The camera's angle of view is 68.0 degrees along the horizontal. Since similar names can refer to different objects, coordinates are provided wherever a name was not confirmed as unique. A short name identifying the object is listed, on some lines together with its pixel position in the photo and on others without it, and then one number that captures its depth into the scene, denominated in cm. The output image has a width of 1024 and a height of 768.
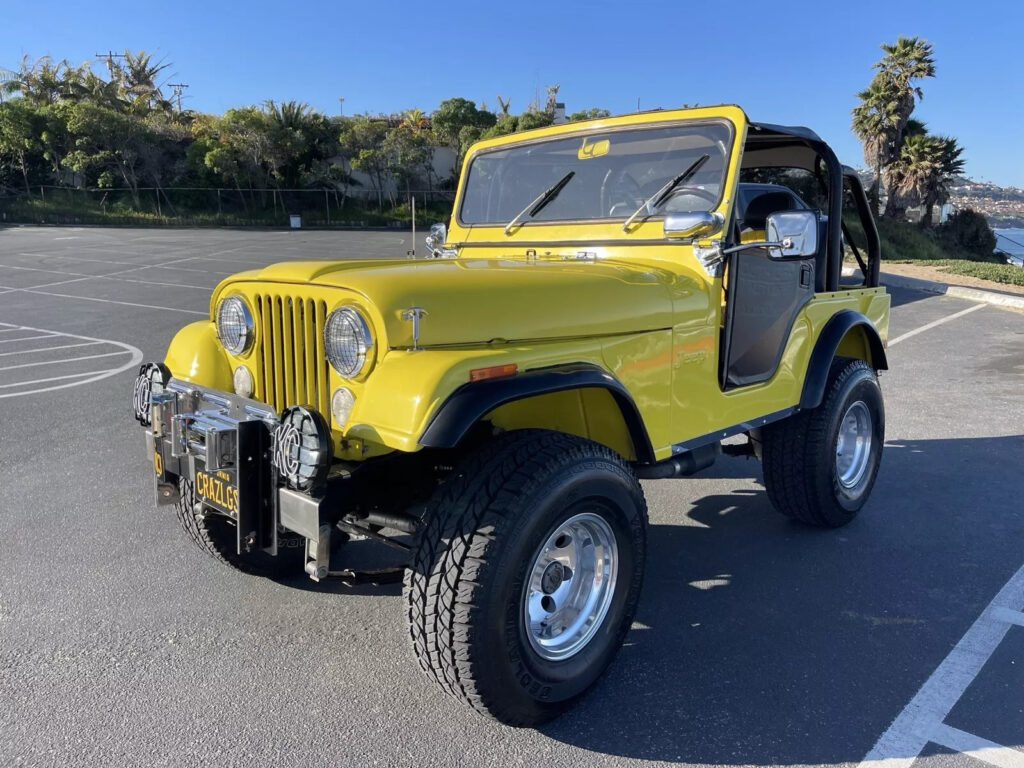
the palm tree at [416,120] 4059
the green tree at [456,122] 3725
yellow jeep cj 222
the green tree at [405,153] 3566
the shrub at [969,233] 3353
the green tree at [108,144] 3441
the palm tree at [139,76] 5256
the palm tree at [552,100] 4041
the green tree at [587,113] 3984
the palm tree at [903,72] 3078
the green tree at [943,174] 3188
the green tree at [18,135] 3528
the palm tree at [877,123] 3175
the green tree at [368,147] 3603
